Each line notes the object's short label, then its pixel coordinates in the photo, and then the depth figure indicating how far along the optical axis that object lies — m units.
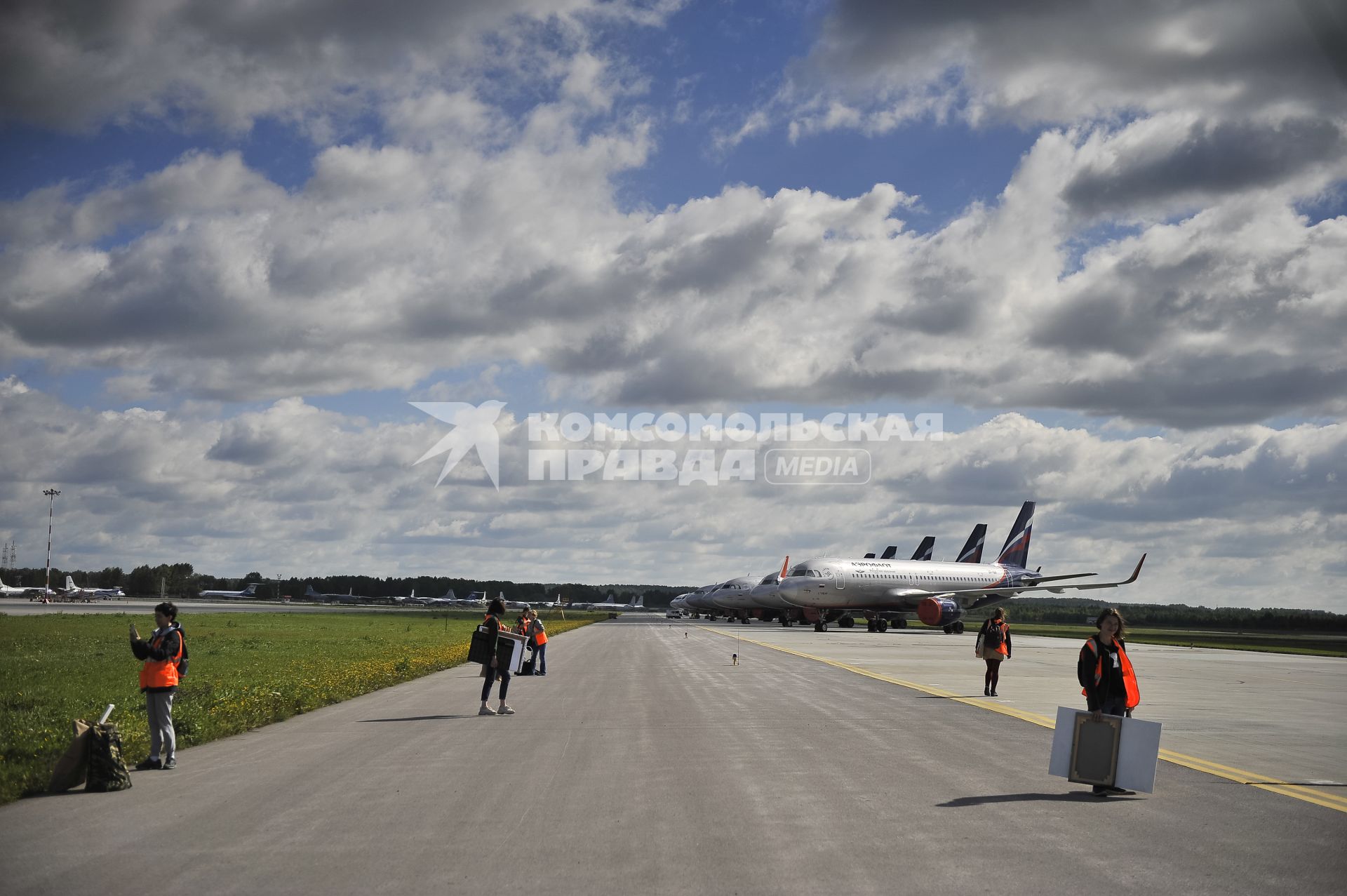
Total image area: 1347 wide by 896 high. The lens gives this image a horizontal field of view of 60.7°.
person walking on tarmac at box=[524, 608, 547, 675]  23.31
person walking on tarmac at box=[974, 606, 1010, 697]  23.52
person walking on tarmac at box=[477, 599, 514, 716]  19.08
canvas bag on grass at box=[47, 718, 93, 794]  11.47
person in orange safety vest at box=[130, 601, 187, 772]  12.66
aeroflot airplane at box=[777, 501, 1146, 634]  72.19
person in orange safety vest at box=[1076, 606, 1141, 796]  11.97
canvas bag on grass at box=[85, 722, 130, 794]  11.45
